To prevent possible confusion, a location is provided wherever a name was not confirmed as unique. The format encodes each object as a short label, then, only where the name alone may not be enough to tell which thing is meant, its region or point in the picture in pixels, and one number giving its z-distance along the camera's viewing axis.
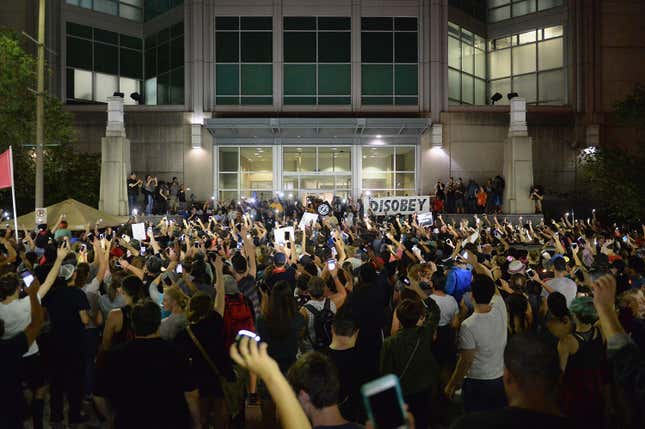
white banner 21.16
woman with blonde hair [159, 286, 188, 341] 5.47
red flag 15.02
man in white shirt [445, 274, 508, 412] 5.37
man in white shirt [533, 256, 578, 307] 7.64
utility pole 18.14
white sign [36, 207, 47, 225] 15.90
